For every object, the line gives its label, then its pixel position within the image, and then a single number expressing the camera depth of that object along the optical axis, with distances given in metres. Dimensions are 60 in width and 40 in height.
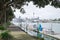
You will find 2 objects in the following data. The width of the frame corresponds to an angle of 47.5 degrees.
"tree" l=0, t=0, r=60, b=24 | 7.17
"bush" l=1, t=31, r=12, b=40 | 5.62
